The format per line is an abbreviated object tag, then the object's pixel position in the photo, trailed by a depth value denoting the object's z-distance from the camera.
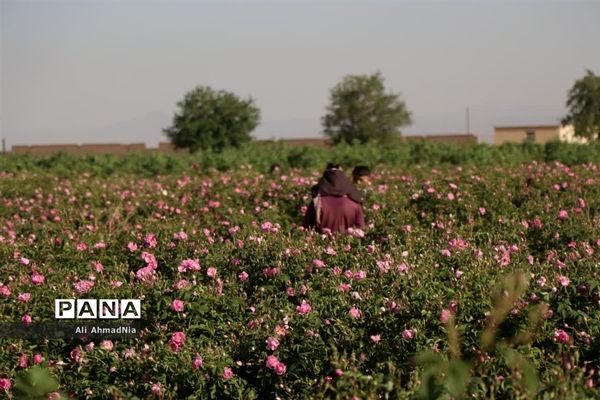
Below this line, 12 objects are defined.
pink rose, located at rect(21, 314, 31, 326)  10.12
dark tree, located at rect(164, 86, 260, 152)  115.81
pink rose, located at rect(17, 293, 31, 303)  10.65
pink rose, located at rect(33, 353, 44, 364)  9.17
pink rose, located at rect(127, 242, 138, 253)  13.53
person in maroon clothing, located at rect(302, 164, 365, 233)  16.78
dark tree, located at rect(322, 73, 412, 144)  130.12
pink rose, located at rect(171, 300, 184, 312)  9.63
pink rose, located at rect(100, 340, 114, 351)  9.28
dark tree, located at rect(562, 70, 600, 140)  131.50
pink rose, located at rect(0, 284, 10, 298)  11.00
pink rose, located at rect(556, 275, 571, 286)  9.30
